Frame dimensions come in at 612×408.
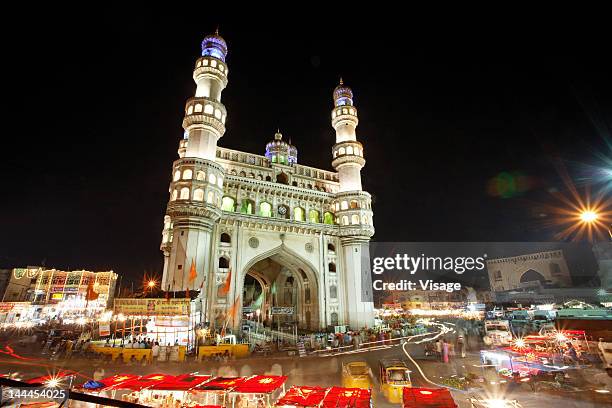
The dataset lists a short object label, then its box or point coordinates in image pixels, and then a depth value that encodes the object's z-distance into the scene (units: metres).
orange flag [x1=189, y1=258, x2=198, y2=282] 28.84
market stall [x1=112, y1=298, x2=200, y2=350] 23.08
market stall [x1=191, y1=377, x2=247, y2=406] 9.09
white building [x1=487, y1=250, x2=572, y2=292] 56.97
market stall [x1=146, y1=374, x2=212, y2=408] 9.16
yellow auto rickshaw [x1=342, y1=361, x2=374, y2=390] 12.82
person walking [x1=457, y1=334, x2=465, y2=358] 20.59
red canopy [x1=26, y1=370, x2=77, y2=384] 16.10
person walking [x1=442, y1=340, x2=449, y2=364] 18.95
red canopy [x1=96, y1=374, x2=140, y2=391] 9.41
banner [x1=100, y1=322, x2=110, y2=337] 23.30
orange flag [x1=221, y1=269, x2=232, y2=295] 31.35
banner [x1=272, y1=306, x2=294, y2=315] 36.91
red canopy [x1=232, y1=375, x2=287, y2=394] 8.95
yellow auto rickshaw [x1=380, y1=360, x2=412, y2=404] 12.02
